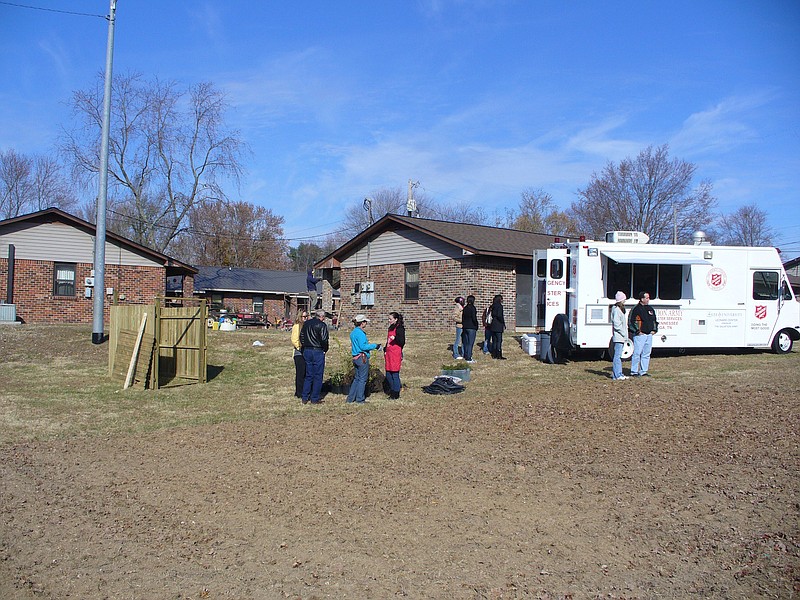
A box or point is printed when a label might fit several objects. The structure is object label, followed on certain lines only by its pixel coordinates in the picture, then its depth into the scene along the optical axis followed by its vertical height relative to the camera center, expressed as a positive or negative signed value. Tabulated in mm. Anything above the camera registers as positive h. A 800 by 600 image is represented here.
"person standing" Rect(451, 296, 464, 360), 16031 -194
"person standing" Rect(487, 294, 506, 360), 15984 -229
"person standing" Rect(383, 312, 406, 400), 11695 -642
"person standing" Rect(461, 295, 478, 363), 15453 -250
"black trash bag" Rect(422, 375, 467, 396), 12312 -1296
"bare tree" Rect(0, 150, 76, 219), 52469 +9136
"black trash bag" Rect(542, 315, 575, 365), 15305 -492
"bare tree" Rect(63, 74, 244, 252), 39562 +6360
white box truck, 15102 +627
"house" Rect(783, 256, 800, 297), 40525 +3551
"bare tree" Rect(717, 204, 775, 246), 55844 +7227
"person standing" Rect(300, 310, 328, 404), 11602 -684
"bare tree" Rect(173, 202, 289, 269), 61344 +6520
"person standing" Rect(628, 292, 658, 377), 12727 -237
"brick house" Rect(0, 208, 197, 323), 25281 +1525
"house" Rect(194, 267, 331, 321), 43406 +1408
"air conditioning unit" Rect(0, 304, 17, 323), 23438 -218
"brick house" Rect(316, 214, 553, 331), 22641 +1628
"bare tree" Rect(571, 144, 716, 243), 42094 +6950
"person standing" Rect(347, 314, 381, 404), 11391 -592
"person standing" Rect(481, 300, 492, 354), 16656 -529
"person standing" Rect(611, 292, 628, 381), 12789 -334
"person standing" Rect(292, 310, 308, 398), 12289 -849
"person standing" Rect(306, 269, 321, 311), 28256 +1059
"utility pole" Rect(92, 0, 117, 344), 17891 +2480
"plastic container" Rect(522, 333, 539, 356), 17000 -710
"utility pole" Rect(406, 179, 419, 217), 31219 +5081
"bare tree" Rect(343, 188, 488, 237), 61344 +9036
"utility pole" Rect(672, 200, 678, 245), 38169 +5351
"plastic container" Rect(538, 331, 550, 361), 15883 -666
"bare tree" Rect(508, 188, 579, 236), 54906 +7745
